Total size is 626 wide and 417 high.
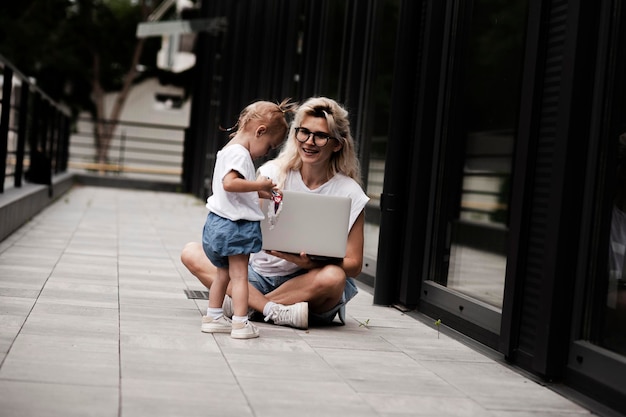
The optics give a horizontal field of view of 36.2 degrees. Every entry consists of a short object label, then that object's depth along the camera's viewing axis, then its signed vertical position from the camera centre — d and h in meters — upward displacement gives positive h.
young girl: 4.27 -0.22
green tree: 30.11 +3.25
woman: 4.67 -0.46
